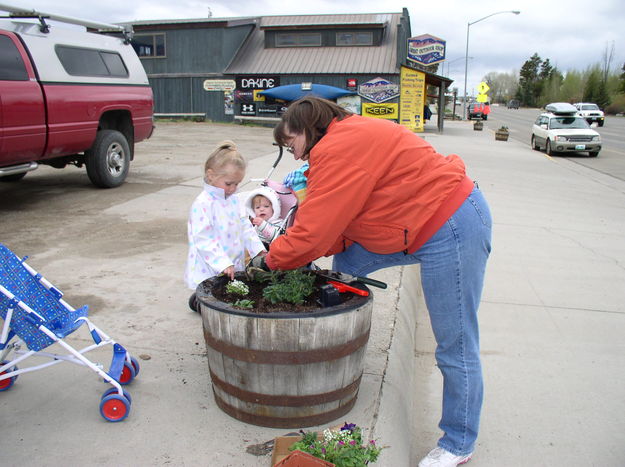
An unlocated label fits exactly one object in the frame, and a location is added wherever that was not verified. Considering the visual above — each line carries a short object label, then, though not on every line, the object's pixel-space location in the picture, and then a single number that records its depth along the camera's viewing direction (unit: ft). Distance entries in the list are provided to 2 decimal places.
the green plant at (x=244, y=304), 8.83
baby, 13.41
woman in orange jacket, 7.77
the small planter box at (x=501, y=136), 86.02
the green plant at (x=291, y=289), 9.11
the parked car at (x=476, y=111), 168.14
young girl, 11.26
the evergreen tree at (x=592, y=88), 280.92
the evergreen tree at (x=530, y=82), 383.06
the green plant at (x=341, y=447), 7.37
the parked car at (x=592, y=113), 139.85
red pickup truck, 22.09
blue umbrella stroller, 8.78
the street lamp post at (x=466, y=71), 162.28
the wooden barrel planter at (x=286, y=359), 8.43
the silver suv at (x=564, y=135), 66.03
